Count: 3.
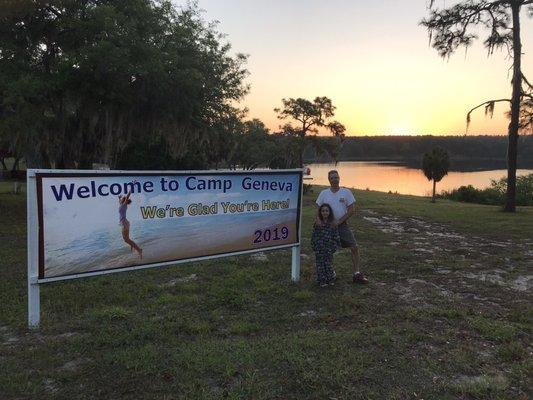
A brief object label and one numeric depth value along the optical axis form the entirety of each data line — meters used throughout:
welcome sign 4.40
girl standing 6.05
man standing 6.24
